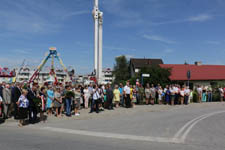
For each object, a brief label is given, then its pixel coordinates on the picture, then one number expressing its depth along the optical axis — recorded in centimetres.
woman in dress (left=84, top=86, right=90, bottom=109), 1373
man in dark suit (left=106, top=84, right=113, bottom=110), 1375
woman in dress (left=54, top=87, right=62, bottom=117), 1124
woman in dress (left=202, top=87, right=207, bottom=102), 1927
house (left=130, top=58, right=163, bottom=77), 5343
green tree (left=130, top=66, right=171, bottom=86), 3102
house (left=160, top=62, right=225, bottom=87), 3825
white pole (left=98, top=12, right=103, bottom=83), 2601
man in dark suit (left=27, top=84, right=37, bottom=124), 950
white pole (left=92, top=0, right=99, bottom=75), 2522
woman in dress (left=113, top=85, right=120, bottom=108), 1452
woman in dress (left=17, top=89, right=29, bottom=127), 906
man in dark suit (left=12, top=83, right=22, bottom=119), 1014
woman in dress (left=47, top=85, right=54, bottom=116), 1137
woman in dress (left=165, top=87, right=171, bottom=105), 1669
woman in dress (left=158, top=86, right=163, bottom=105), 1658
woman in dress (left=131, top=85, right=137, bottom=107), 1547
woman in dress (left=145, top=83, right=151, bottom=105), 1617
